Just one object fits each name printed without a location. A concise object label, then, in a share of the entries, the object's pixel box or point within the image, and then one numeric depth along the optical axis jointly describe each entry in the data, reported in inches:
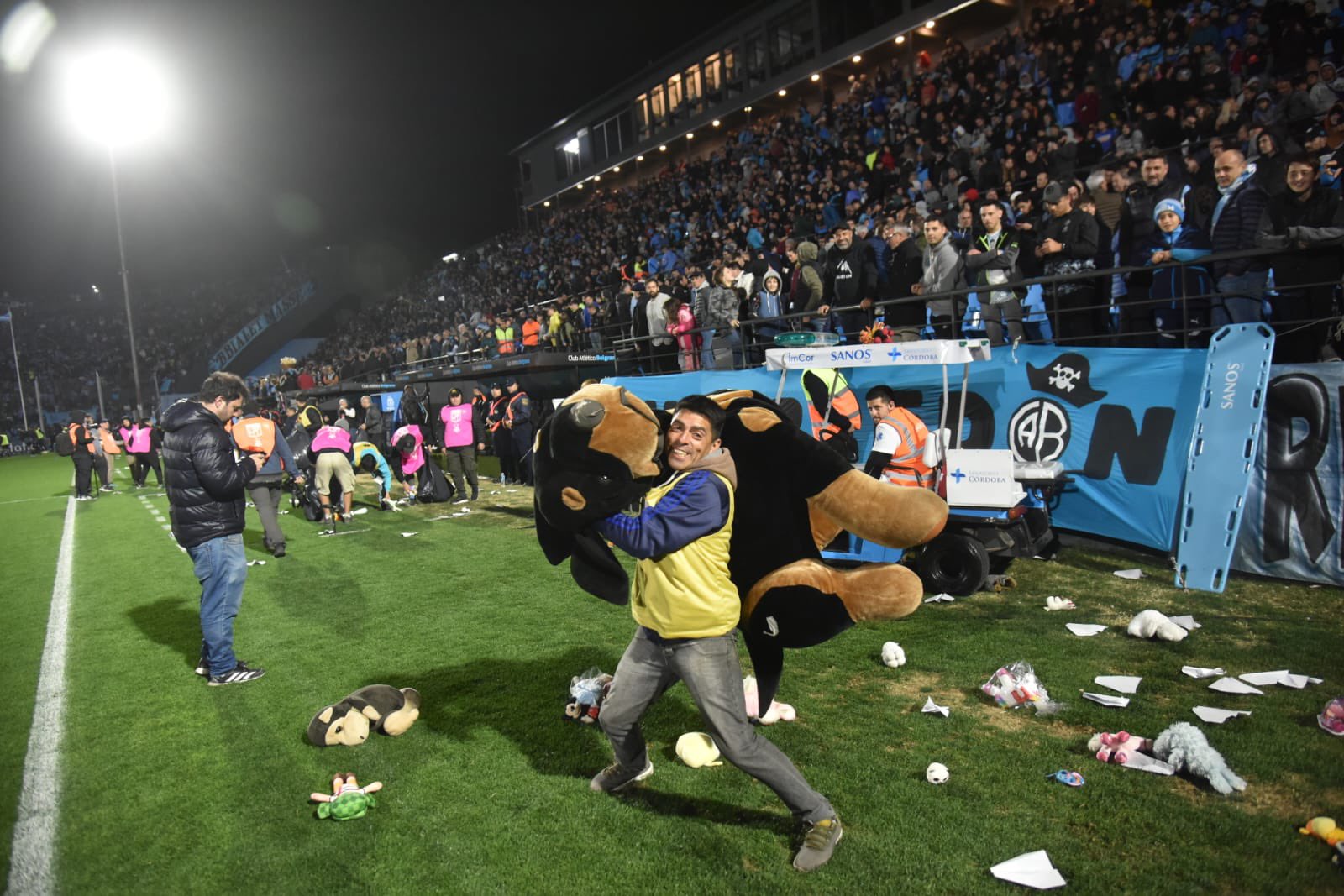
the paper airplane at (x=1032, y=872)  126.4
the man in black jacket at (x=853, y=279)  454.0
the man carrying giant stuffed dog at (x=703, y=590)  131.3
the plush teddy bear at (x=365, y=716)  193.5
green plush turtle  160.6
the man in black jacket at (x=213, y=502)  232.7
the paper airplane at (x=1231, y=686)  190.1
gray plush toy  149.9
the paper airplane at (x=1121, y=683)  195.3
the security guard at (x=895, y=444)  283.9
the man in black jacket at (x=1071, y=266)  361.4
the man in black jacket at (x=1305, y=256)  278.8
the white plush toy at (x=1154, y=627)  224.4
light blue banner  298.7
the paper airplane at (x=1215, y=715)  176.1
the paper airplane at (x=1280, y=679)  191.8
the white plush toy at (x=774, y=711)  190.9
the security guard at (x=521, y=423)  660.7
